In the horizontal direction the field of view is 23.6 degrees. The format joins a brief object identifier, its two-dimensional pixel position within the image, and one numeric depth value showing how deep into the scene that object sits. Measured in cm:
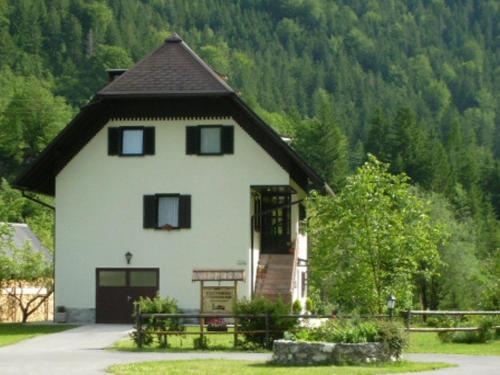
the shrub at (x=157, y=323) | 3375
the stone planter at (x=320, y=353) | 2820
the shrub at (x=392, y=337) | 2867
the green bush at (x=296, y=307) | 4549
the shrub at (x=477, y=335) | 3747
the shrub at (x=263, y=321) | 3284
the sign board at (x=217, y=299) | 3797
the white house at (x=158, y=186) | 4419
